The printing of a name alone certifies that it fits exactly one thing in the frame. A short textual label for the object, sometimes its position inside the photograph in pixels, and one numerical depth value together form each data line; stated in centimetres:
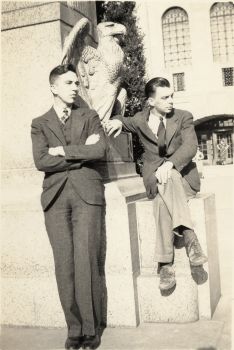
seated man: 421
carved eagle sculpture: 510
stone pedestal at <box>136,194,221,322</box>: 443
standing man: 393
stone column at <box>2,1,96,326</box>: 462
